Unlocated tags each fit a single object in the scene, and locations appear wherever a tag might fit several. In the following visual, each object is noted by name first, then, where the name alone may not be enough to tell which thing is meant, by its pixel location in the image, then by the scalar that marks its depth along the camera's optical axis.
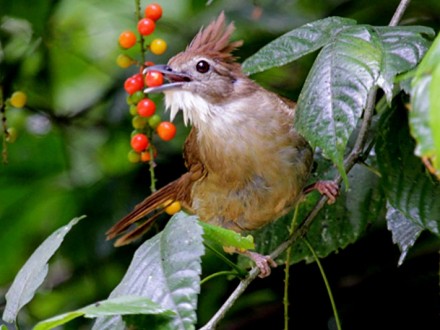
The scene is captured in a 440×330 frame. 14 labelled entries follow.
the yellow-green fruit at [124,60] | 5.91
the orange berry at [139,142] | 5.51
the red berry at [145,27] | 5.52
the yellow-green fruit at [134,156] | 5.68
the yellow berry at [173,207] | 6.40
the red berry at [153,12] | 5.75
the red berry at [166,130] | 5.64
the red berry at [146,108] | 5.51
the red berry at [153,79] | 5.66
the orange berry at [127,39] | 5.81
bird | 6.12
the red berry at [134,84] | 5.55
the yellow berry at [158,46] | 5.82
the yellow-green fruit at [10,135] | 5.79
